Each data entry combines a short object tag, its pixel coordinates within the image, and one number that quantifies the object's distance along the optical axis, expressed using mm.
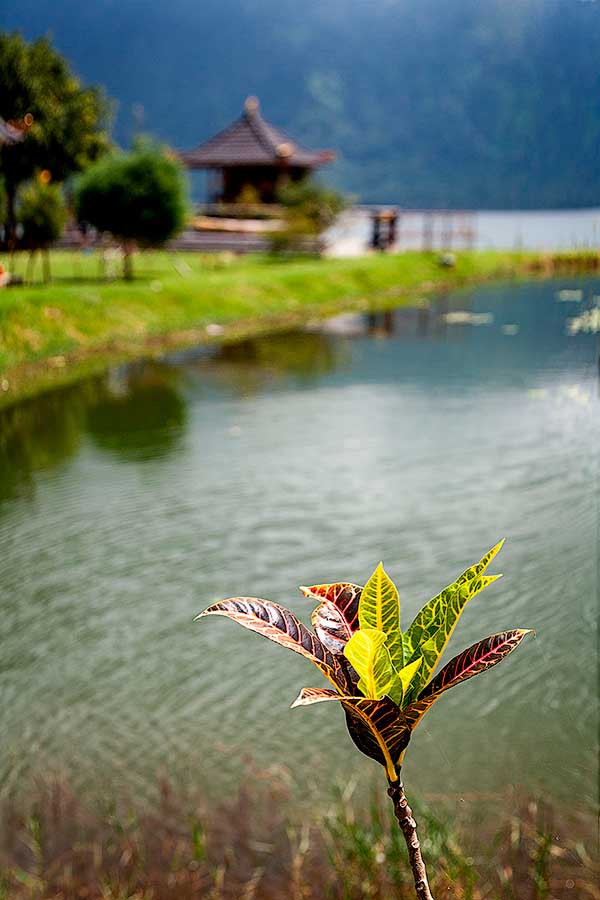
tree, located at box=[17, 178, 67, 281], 16812
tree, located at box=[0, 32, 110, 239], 24891
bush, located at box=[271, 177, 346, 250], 26531
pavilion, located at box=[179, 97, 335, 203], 30578
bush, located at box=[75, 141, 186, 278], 19766
